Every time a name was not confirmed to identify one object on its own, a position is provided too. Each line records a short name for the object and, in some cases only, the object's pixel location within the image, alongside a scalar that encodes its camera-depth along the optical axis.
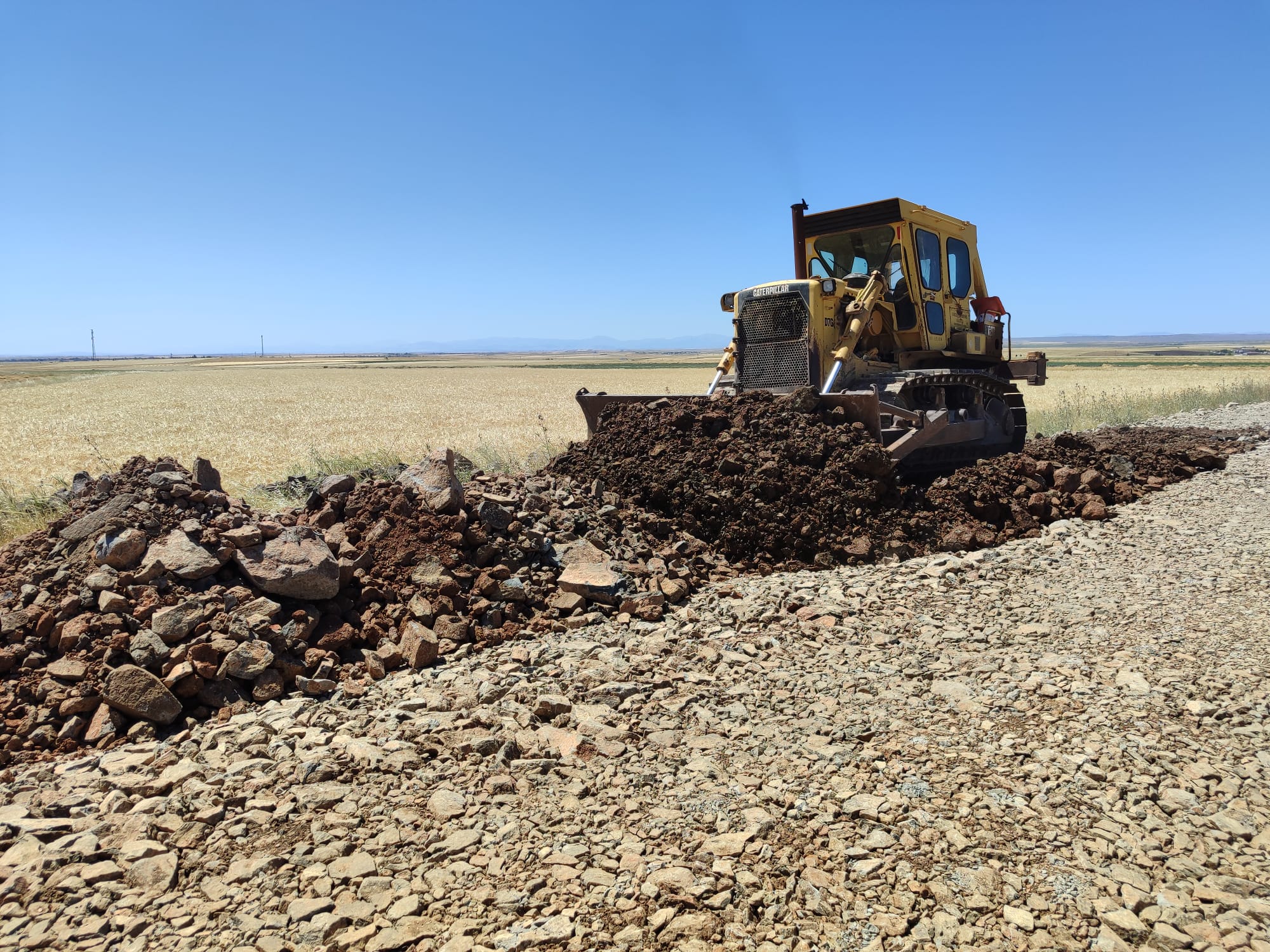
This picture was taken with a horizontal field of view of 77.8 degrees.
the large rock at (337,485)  7.27
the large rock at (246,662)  5.06
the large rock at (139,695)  4.70
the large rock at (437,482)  6.84
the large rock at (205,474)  7.04
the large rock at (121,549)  5.63
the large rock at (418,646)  5.54
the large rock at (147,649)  4.96
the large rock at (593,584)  6.60
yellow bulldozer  10.34
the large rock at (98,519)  6.07
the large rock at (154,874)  3.34
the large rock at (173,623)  5.12
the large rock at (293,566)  5.66
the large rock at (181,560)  5.53
